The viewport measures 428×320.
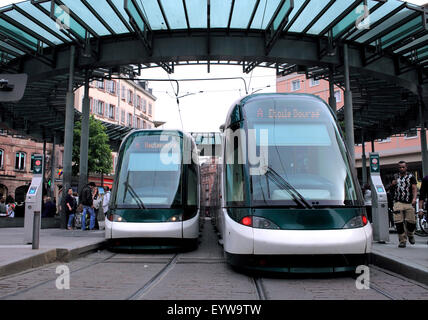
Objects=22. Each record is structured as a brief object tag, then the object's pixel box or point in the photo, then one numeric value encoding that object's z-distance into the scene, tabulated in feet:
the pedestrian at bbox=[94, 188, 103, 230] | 49.46
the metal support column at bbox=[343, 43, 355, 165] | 48.38
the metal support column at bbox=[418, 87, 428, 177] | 66.28
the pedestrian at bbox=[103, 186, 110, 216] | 48.90
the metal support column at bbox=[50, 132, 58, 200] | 93.30
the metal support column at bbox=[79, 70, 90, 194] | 54.39
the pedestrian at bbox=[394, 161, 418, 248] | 29.53
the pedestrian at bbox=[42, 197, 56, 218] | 56.03
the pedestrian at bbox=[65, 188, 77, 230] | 48.44
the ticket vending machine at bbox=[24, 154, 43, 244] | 30.37
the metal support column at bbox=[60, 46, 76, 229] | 50.44
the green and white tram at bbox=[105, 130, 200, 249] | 29.89
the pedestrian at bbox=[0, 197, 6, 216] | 60.13
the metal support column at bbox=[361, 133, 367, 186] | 96.91
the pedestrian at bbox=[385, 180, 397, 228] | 40.55
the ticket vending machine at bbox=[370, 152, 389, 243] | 32.30
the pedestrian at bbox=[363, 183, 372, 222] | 46.43
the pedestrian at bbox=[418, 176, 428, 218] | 26.96
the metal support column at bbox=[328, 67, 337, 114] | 54.48
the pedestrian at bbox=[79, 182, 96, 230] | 45.21
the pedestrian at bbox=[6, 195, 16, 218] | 62.82
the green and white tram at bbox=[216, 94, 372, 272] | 19.71
